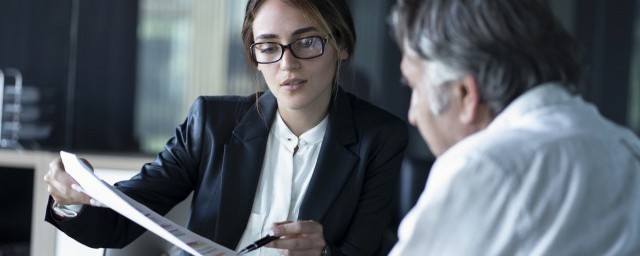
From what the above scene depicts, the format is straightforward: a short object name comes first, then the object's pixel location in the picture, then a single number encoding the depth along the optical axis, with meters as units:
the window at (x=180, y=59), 4.34
